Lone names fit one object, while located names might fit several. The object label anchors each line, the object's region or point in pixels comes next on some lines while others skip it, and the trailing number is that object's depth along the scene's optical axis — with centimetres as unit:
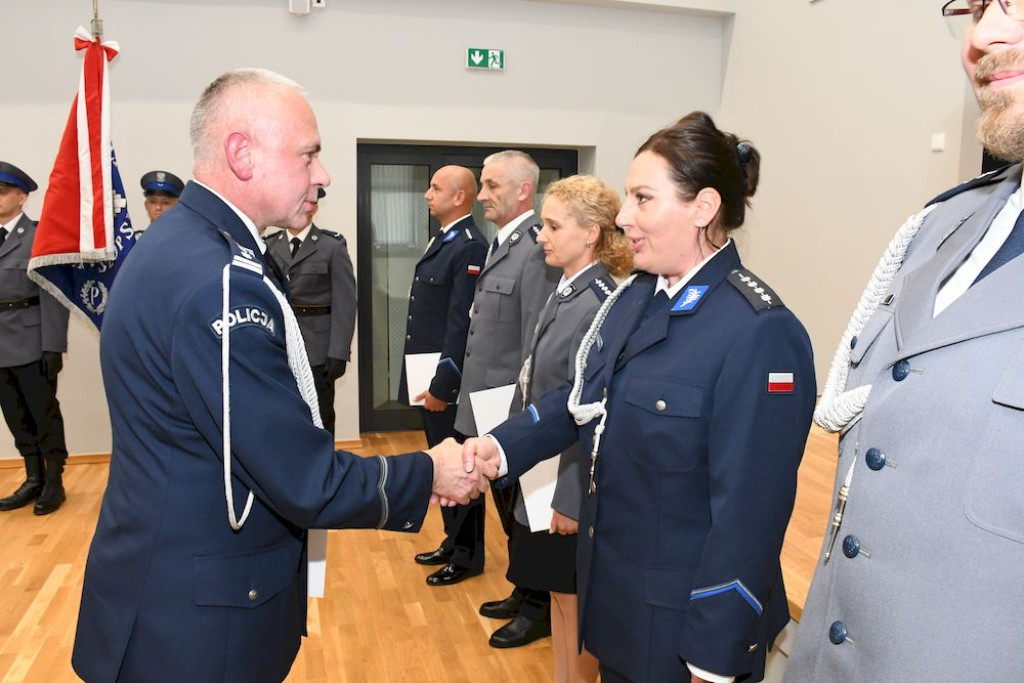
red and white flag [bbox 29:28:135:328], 352
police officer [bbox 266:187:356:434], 440
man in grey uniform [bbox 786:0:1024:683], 85
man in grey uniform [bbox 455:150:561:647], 303
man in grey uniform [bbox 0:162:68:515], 420
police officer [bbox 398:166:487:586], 357
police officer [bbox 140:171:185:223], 457
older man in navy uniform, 129
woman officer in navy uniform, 138
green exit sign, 551
